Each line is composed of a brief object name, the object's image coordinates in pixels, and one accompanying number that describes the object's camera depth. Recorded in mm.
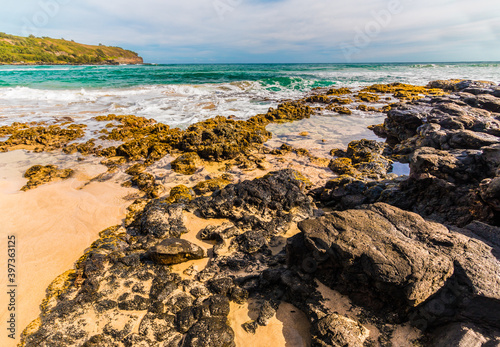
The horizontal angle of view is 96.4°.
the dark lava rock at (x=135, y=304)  3160
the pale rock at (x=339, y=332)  2543
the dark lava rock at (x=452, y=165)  4309
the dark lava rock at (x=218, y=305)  3094
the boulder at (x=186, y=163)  7373
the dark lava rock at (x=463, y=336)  2166
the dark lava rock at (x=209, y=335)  2688
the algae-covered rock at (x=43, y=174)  6368
